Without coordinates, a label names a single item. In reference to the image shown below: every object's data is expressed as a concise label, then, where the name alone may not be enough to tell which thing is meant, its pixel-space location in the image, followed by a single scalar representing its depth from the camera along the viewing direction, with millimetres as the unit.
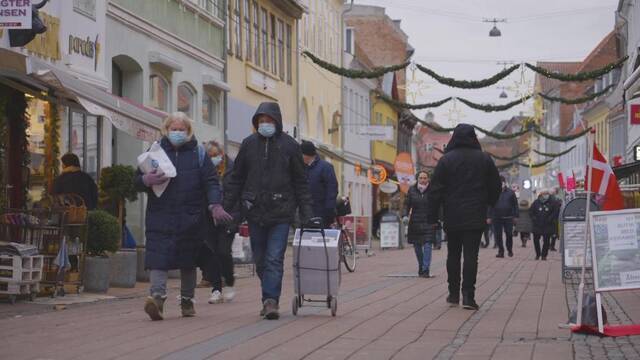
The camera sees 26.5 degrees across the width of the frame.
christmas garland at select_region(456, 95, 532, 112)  35750
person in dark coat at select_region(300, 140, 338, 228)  18281
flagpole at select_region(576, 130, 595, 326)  10703
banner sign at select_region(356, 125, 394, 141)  47719
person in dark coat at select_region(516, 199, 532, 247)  40562
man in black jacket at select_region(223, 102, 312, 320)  12055
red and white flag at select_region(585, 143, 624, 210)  11133
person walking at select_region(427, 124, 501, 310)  13438
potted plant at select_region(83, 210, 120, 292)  15742
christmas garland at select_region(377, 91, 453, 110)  34081
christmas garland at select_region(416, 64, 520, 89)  31406
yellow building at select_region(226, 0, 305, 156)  35156
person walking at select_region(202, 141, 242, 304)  13883
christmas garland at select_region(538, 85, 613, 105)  33844
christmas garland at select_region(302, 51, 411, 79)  31141
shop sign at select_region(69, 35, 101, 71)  21000
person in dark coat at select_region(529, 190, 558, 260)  28359
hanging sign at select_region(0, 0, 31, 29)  14453
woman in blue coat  11766
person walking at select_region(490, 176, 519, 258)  30703
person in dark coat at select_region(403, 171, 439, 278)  20469
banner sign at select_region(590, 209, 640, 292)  10586
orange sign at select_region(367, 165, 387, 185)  45628
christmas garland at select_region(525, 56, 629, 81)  29234
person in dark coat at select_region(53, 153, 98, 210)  17062
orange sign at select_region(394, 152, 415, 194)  42812
